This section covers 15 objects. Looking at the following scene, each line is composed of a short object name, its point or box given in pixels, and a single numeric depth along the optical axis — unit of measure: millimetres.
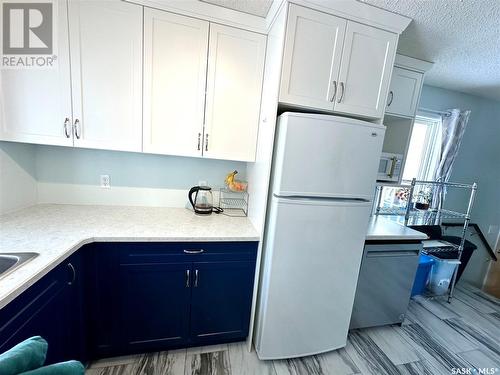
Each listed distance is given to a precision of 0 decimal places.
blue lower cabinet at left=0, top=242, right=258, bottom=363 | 1260
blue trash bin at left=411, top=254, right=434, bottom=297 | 2402
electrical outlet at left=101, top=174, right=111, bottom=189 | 1853
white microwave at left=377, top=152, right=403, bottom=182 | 1969
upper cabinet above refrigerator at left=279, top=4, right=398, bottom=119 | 1330
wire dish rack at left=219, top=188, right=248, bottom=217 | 2023
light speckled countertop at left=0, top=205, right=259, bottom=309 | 974
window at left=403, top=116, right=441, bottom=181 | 2807
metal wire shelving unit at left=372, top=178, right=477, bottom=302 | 2389
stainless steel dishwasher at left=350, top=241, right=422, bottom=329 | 1818
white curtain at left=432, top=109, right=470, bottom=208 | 2611
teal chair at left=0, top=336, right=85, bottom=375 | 465
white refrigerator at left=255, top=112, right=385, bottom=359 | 1373
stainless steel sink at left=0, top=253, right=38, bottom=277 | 986
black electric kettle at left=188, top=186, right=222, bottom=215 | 1855
